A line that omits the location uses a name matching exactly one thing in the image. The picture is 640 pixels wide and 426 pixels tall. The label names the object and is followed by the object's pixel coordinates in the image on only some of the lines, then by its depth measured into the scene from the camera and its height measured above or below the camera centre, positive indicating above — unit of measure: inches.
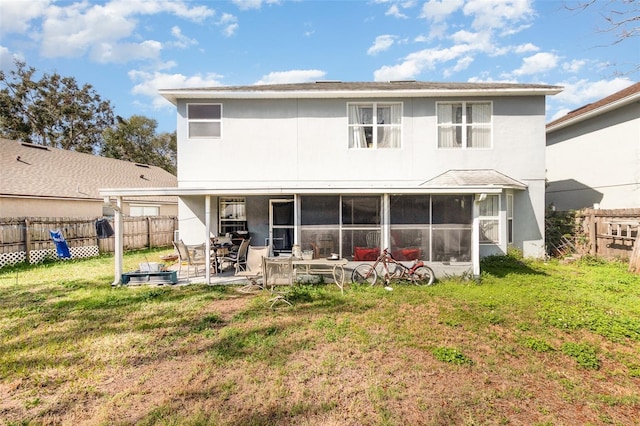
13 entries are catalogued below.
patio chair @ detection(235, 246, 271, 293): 316.6 -48.0
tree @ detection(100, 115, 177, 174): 1327.5 +358.5
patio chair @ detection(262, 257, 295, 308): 265.7 -47.8
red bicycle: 322.3 -59.3
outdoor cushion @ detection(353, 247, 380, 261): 341.1 -40.4
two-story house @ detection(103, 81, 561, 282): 436.1 +106.2
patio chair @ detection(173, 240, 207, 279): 347.7 -42.0
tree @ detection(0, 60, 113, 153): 1095.0 +426.7
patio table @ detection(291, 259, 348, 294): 308.5 -54.2
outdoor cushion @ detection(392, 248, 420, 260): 340.2 -41.8
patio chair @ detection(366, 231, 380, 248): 343.9 -24.8
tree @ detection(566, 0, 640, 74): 288.0 +192.8
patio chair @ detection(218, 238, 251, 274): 354.4 -48.4
